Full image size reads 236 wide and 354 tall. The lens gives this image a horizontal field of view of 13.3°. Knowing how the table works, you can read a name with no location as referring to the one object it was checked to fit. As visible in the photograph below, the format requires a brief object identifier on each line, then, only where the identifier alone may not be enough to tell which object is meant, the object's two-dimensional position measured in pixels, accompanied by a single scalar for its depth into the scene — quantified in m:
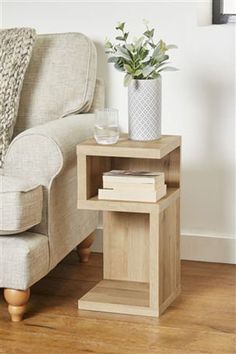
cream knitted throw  3.64
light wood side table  3.29
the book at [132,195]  3.28
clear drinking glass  3.35
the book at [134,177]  3.28
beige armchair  3.23
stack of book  3.28
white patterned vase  3.34
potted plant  3.34
